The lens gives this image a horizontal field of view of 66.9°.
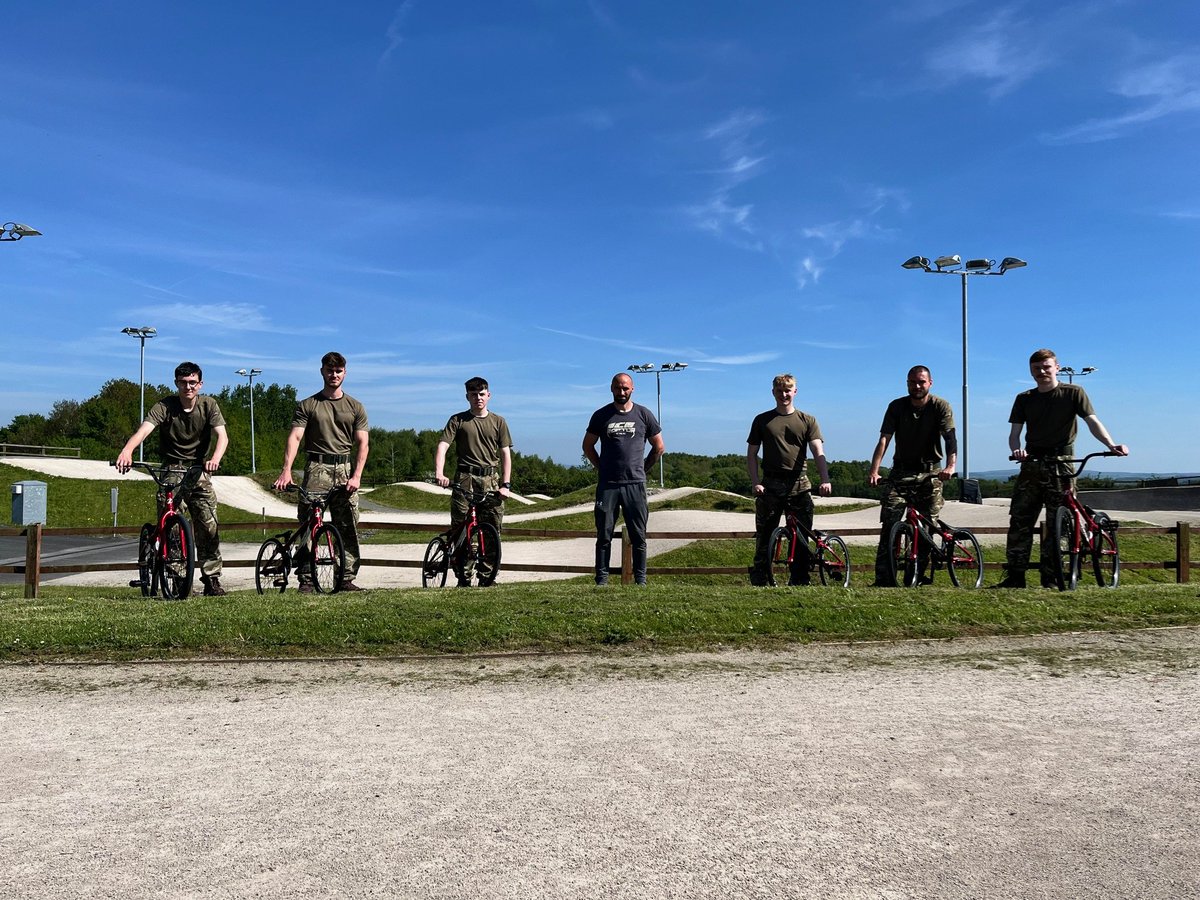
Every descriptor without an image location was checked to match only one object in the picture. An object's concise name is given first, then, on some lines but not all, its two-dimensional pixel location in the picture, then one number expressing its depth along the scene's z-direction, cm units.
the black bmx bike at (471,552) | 918
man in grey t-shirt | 880
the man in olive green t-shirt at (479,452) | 900
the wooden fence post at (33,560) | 1100
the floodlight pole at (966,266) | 3394
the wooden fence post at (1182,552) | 1233
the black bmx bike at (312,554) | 861
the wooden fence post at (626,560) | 988
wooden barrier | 1098
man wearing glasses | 845
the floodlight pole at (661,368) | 5580
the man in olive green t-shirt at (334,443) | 853
